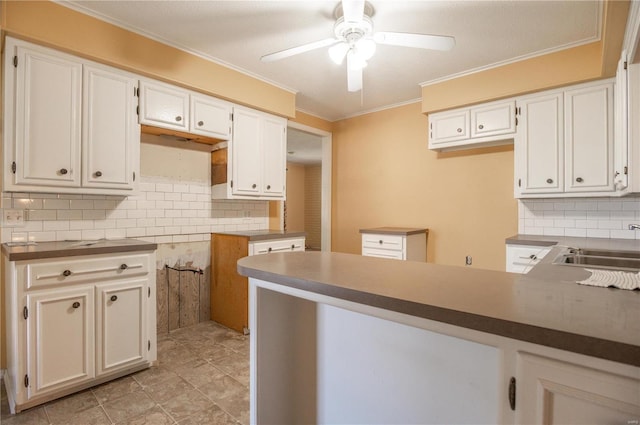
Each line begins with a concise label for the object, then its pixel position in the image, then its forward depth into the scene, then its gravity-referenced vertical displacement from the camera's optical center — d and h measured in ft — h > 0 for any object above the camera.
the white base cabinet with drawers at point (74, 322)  6.04 -2.30
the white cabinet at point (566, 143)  8.38 +1.95
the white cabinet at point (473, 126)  9.78 +2.81
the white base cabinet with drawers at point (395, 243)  11.25 -1.08
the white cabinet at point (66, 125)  6.58 +1.92
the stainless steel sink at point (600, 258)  5.92 -0.85
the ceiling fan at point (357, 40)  6.14 +3.55
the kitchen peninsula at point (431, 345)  2.08 -1.17
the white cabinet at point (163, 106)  8.41 +2.85
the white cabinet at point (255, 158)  10.58 +1.85
